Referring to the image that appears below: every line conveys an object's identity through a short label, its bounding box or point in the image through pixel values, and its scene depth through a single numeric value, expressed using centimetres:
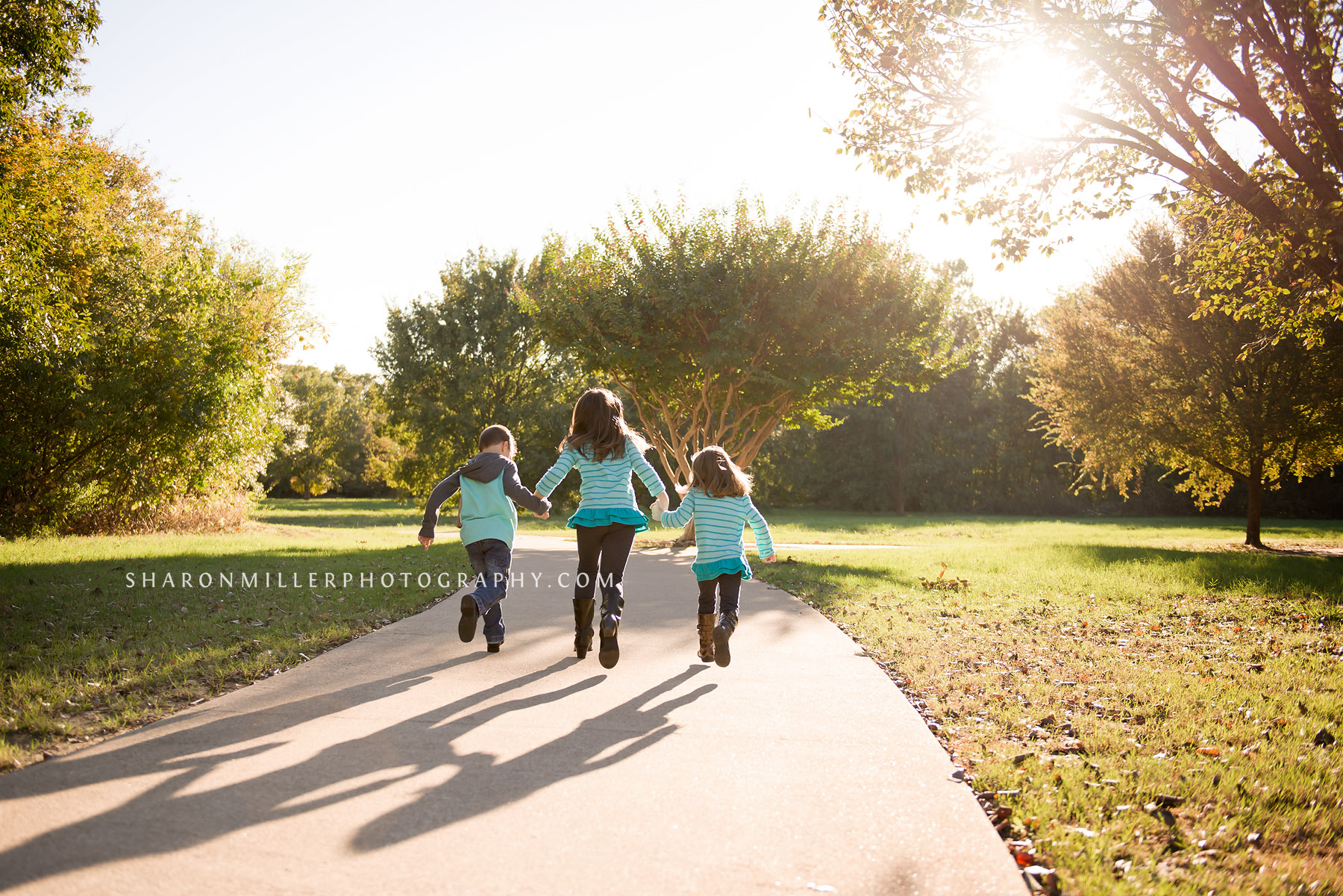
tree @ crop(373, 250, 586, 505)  3488
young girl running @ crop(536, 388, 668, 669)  596
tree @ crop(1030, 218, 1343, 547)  1892
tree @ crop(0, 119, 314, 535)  1395
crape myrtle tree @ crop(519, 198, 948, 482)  1603
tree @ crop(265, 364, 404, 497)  5453
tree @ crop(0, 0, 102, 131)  971
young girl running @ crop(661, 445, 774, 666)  594
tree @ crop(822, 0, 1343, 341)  682
